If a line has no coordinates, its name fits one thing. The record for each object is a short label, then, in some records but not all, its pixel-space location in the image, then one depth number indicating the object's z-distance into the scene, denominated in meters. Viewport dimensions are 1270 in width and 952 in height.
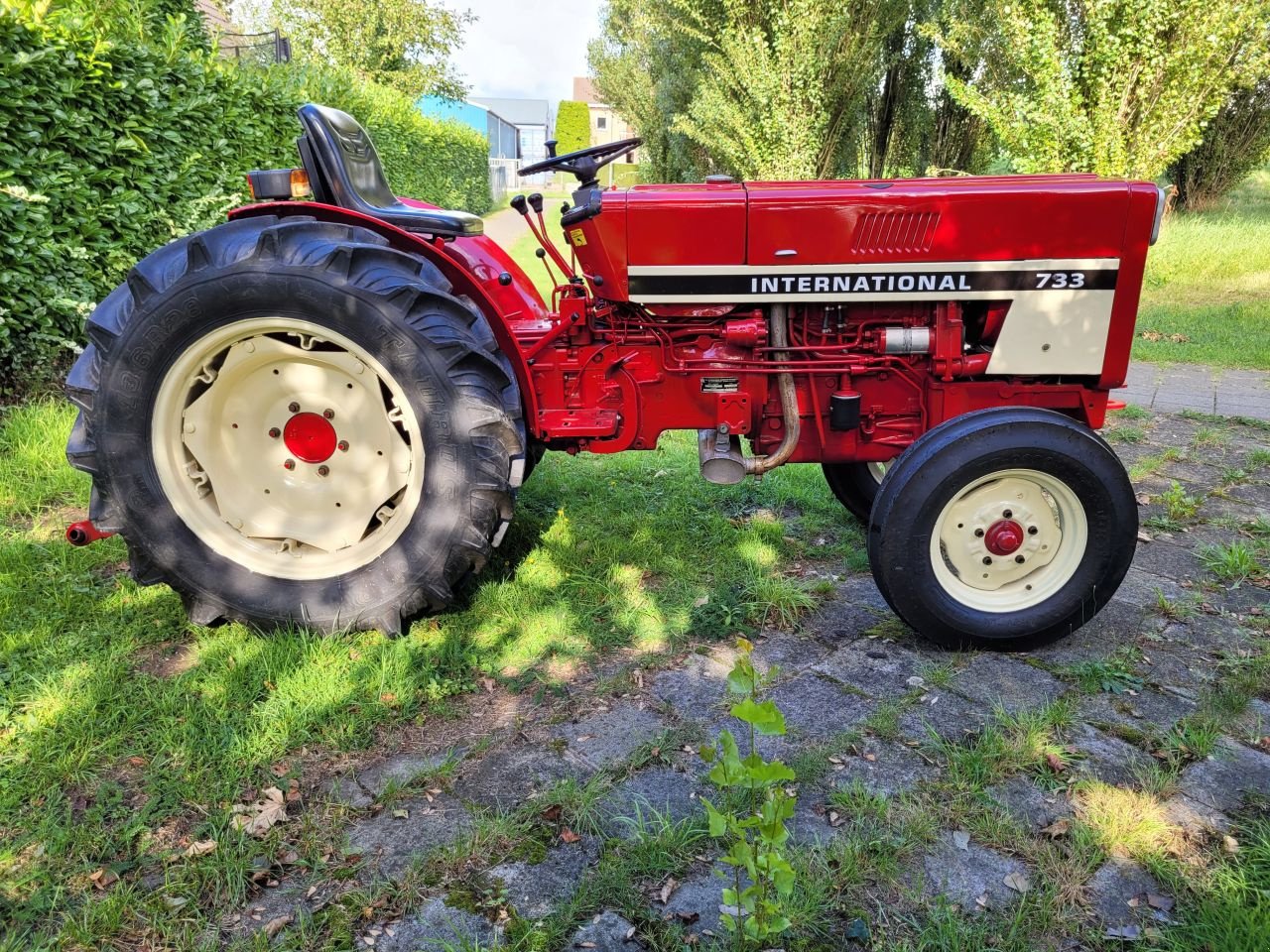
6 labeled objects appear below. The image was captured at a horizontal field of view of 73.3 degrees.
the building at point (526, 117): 71.69
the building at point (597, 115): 62.95
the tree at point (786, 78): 11.78
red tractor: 2.62
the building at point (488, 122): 43.27
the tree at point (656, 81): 15.74
